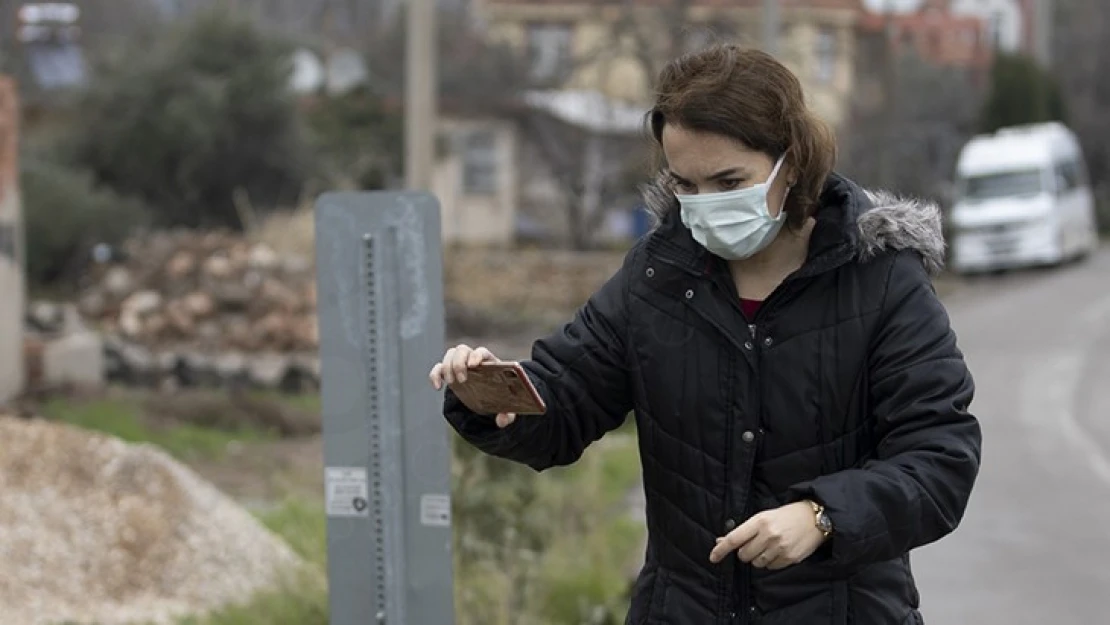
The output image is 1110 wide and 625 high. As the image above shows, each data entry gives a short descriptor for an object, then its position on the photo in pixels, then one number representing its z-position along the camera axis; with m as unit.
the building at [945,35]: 68.00
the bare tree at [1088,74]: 55.62
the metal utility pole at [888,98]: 35.91
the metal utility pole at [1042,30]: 49.92
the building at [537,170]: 31.95
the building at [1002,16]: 78.39
